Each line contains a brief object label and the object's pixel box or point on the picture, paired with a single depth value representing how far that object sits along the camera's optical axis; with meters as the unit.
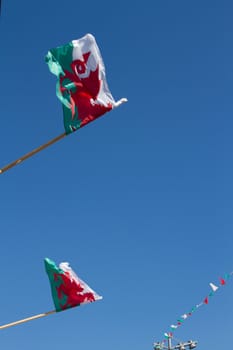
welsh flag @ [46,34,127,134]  9.21
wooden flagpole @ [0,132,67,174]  9.05
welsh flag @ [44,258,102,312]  11.89
